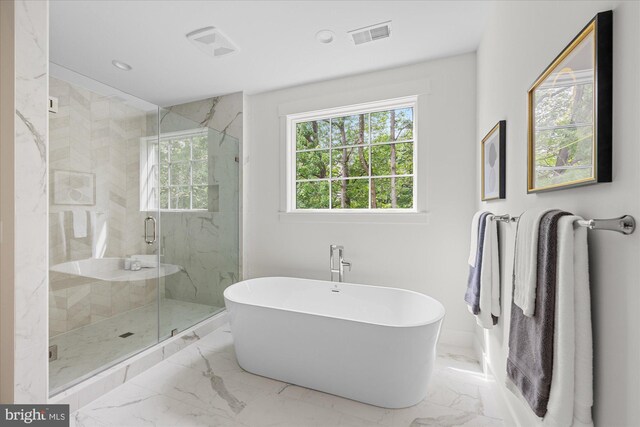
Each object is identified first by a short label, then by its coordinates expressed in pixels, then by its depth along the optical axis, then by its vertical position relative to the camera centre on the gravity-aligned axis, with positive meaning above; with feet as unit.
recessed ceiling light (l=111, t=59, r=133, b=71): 8.43 +4.33
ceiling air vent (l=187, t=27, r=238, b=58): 7.13 +4.39
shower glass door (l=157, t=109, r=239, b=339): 8.59 -0.27
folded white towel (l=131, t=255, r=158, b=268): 8.12 -1.45
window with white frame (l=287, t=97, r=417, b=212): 9.34 +1.77
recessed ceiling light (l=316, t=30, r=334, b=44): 7.12 +4.39
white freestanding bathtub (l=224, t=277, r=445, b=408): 5.58 -2.92
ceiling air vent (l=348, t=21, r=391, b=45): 6.91 +4.39
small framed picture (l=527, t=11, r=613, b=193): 2.54 +1.01
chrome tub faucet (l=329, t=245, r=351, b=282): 9.05 -1.67
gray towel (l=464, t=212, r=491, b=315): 5.76 -1.42
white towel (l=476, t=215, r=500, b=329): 5.37 -1.32
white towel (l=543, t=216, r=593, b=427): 2.54 -1.14
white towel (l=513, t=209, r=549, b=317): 3.03 -0.61
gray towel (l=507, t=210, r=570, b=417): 2.75 -1.25
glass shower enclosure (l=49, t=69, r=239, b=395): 6.53 -0.41
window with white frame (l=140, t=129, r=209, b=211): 8.17 +1.17
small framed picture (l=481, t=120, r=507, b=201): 5.55 +0.98
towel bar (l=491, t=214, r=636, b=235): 2.22 -0.12
